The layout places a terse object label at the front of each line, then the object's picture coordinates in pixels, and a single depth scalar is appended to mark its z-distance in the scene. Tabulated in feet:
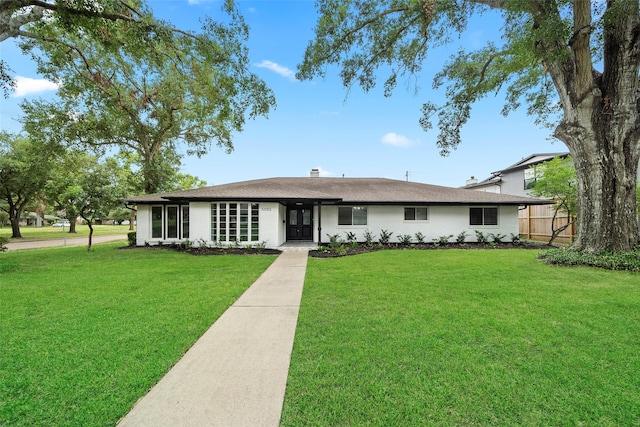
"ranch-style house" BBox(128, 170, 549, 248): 40.91
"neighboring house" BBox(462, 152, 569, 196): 65.25
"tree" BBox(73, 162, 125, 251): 38.04
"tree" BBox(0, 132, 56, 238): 55.26
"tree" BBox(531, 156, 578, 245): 40.42
